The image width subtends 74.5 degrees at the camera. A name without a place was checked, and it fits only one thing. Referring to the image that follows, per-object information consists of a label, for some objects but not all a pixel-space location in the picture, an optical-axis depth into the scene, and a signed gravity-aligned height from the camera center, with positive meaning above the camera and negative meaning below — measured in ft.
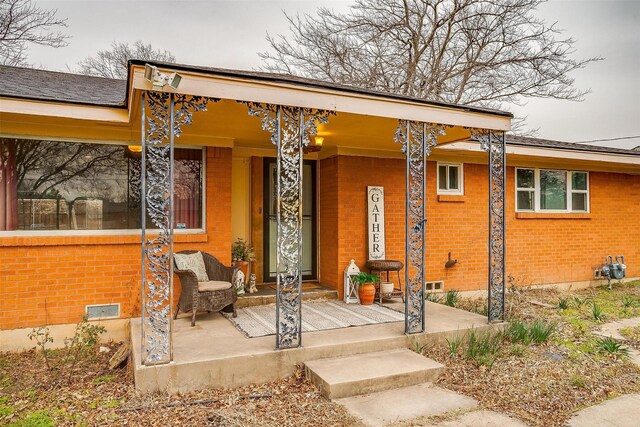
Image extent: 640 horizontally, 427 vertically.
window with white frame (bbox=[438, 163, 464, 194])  27.61 +2.26
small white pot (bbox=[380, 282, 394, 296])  22.88 -4.10
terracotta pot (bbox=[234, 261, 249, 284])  23.17 -2.93
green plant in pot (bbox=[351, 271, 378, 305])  22.43 -3.94
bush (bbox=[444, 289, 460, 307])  23.35 -4.90
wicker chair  17.62 -3.53
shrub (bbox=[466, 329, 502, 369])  15.62 -5.30
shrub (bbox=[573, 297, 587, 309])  25.75 -5.68
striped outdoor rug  17.34 -4.73
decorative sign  24.53 -0.57
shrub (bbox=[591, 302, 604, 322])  22.77 -5.60
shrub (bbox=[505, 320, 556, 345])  17.95 -5.20
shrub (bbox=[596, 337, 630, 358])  17.12 -5.67
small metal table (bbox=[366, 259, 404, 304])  22.86 -2.97
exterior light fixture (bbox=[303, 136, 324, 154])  20.45 +3.46
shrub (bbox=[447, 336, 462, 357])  16.27 -5.21
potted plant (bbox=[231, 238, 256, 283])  23.34 -2.34
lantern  22.90 -4.02
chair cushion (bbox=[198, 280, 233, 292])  17.95 -3.14
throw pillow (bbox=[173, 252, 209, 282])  19.01 -2.27
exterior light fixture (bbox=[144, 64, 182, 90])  11.93 +3.95
